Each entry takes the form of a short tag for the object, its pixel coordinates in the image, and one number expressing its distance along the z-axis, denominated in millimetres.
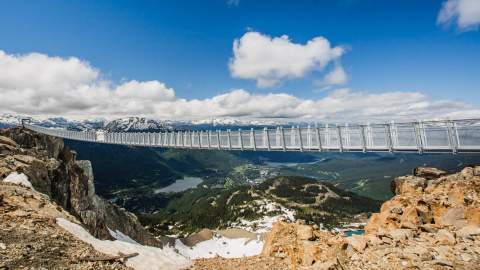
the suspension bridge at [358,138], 24719
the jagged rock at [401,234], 17108
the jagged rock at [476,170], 25528
